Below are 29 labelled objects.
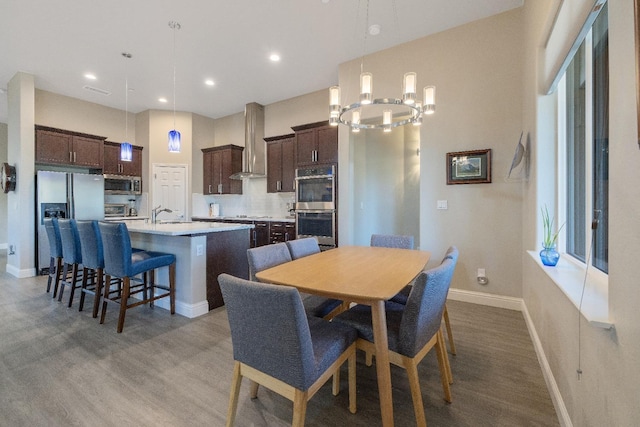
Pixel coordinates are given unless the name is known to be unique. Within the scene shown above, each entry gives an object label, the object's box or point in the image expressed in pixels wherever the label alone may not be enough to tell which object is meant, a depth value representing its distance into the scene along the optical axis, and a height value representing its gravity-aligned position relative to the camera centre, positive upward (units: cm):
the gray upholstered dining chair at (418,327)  134 -63
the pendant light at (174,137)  339 +91
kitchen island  295 -49
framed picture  320 +52
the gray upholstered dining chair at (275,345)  109 -57
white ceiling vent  503 +225
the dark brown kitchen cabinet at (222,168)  616 +99
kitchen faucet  374 -5
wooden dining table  132 -37
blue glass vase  186 -30
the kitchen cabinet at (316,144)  455 +115
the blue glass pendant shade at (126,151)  362 +79
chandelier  203 +87
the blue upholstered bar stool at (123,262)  258 -48
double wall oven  442 +13
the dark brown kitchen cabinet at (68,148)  480 +118
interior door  615 +50
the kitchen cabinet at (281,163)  530 +95
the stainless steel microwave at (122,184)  577 +60
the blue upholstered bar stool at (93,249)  289 -38
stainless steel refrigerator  452 +24
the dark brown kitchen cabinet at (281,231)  503 -35
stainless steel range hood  587 +143
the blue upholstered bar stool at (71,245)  321 -37
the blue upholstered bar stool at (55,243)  353 -38
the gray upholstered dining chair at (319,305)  191 -65
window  148 +41
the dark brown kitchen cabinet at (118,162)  570 +105
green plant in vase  187 -22
